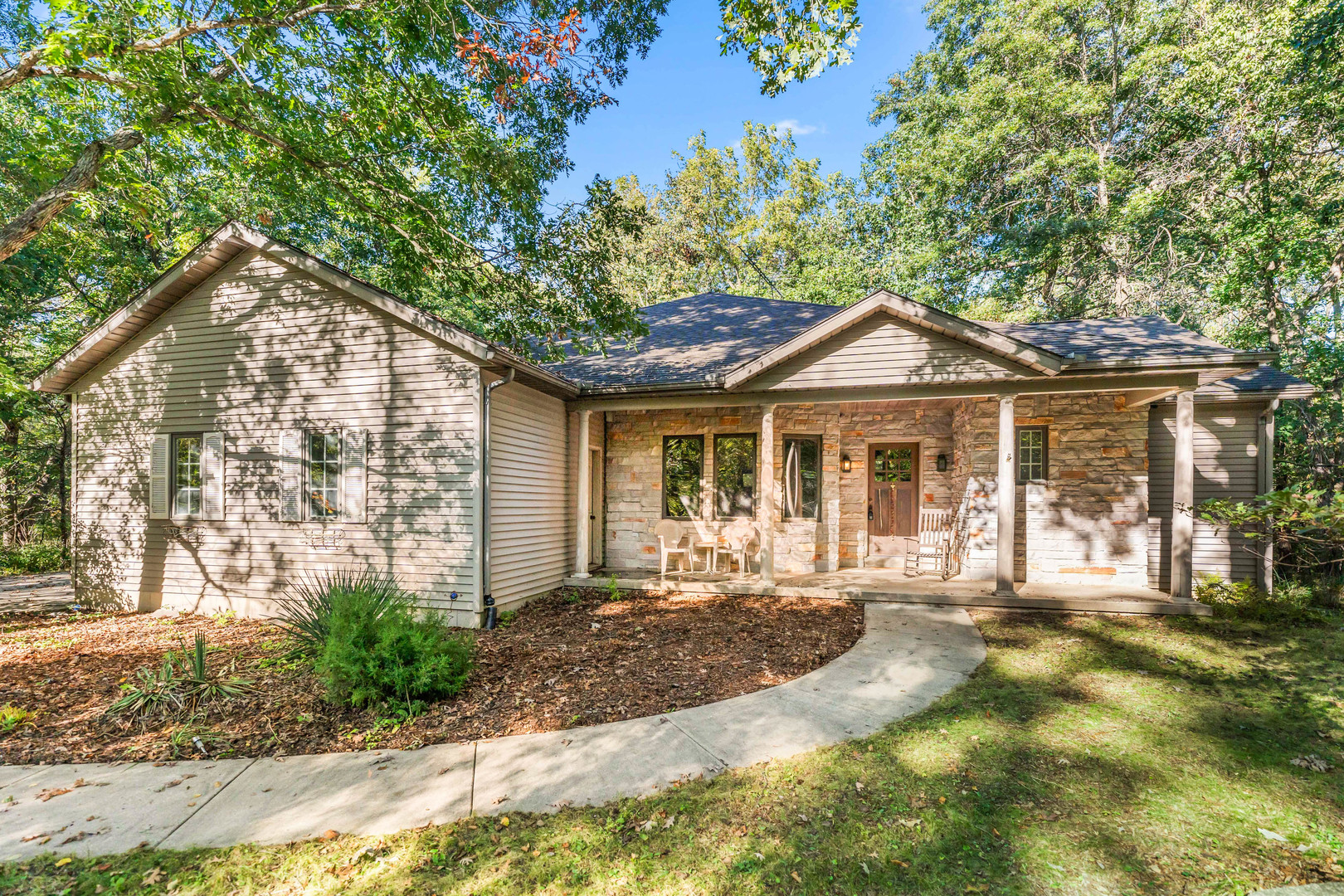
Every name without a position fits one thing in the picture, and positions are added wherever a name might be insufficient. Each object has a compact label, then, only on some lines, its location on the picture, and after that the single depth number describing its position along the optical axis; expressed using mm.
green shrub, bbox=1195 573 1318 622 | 6783
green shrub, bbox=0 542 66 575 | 11203
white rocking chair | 8500
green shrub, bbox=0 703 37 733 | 4148
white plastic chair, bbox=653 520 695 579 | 8422
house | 6887
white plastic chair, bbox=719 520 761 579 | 8805
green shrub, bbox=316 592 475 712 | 4156
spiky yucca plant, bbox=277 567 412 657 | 4516
